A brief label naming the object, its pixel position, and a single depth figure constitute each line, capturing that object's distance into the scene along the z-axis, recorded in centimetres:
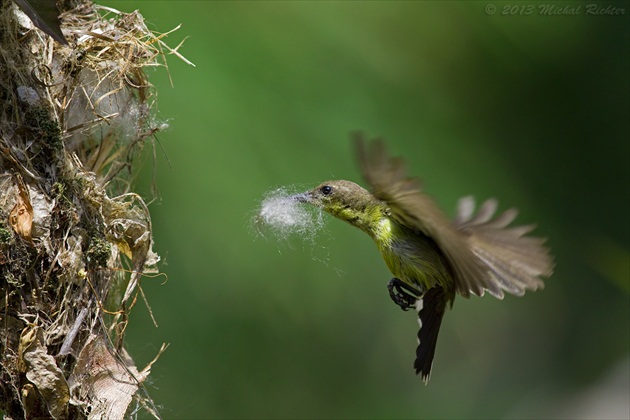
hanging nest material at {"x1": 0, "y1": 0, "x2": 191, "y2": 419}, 512
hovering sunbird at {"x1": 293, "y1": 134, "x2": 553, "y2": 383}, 538
